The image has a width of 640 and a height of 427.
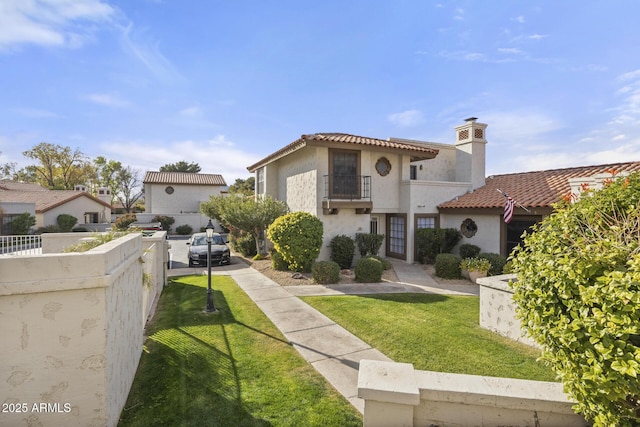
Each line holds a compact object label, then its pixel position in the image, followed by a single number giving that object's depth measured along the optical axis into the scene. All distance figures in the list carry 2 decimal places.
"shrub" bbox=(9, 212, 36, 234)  23.94
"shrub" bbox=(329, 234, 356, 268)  14.03
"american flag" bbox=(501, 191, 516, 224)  11.34
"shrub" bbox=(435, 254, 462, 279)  12.62
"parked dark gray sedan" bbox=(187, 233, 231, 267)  15.73
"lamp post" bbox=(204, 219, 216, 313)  8.41
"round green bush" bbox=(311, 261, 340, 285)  11.55
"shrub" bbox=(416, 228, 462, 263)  14.99
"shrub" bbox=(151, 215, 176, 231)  34.62
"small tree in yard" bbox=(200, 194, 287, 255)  15.62
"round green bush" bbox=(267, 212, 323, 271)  12.38
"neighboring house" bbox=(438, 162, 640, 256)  12.89
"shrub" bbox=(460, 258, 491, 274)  12.08
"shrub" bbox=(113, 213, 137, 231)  32.75
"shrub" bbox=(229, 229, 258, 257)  18.53
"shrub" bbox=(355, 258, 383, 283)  11.91
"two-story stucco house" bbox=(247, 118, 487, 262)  14.31
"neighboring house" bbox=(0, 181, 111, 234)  25.51
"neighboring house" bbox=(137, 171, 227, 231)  36.28
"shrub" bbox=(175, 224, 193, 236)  34.56
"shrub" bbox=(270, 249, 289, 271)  13.50
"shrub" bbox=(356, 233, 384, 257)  14.55
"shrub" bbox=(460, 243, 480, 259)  14.15
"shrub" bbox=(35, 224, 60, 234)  27.88
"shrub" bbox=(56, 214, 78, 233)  30.67
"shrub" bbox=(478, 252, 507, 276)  12.41
